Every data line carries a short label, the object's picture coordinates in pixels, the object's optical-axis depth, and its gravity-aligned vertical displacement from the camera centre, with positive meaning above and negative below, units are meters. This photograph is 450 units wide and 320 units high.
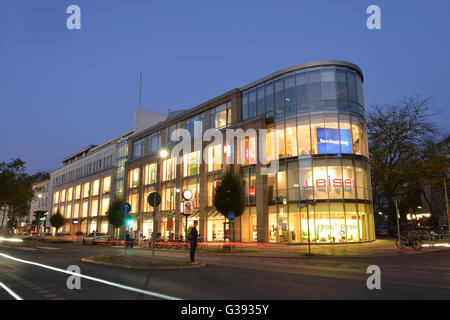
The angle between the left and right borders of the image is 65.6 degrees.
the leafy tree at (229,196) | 30.08 +2.62
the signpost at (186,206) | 22.52 +1.28
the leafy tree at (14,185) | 51.88 +6.21
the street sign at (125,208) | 17.96 +0.92
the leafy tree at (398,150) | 38.28 +8.48
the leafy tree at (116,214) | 49.09 +1.70
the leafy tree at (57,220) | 69.88 +1.24
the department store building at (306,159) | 32.22 +6.29
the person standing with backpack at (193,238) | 14.51 -0.49
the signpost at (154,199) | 15.27 +1.17
